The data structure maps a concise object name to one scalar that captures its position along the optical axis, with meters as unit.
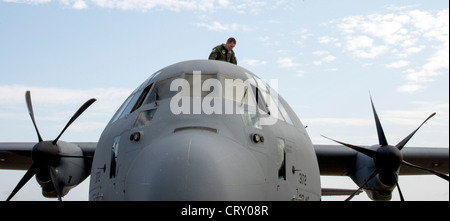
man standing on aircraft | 10.50
